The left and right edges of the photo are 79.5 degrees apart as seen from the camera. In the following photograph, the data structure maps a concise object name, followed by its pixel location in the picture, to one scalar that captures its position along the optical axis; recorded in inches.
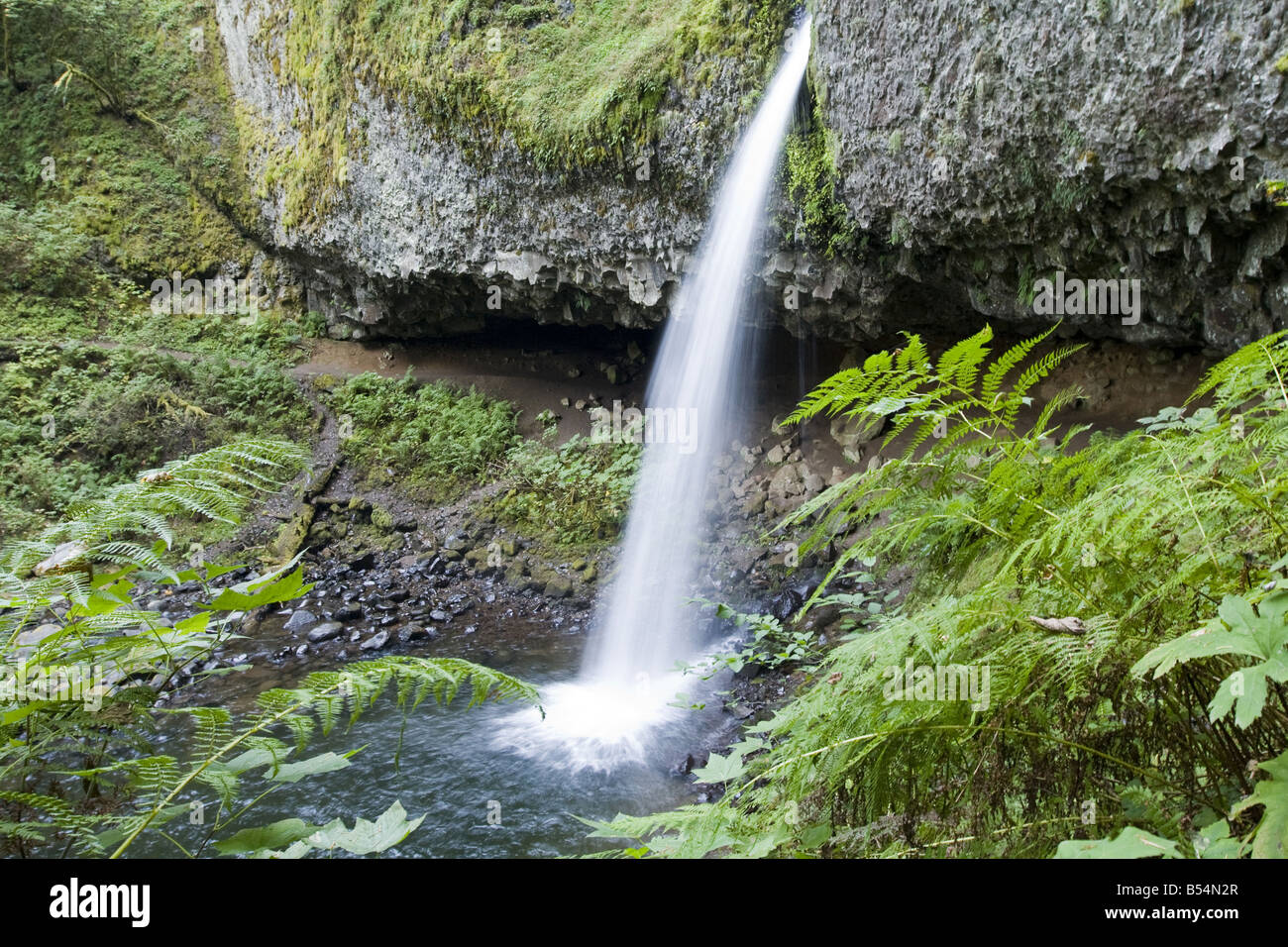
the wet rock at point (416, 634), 294.9
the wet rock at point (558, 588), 325.7
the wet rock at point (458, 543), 358.6
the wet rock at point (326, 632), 294.5
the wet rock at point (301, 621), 305.1
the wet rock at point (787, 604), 272.5
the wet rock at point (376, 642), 287.9
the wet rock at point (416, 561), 351.9
